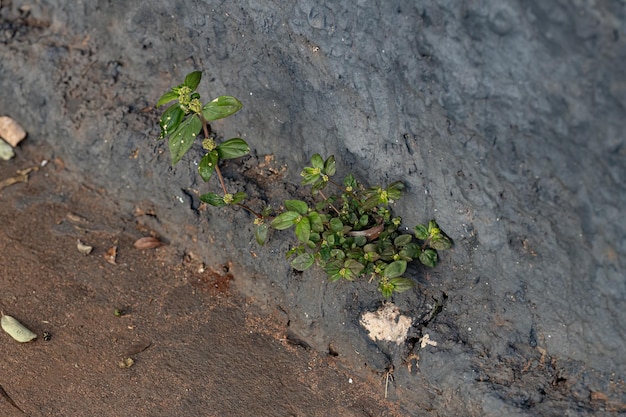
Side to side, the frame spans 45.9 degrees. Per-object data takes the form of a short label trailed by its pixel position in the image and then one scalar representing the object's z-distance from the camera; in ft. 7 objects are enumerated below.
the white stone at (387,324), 10.68
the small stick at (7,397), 10.49
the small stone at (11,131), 14.03
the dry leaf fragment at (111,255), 12.59
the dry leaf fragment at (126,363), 11.05
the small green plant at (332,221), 10.41
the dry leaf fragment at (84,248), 12.65
